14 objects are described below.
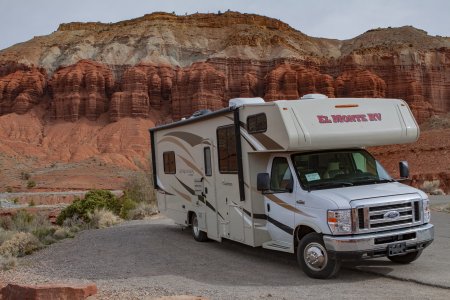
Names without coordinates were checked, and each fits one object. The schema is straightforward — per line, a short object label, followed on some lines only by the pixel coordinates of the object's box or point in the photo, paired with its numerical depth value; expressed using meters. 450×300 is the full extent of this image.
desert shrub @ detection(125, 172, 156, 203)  29.47
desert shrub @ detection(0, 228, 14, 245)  14.73
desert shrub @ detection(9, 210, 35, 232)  18.68
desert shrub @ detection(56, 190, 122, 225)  22.80
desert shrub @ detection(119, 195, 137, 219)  22.48
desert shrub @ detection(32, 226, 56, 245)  15.33
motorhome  8.40
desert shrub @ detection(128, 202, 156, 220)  21.72
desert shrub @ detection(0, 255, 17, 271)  11.67
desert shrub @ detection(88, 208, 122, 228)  19.31
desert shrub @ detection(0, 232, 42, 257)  13.47
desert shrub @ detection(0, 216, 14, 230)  20.30
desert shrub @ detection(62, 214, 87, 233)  18.05
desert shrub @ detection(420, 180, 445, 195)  27.81
